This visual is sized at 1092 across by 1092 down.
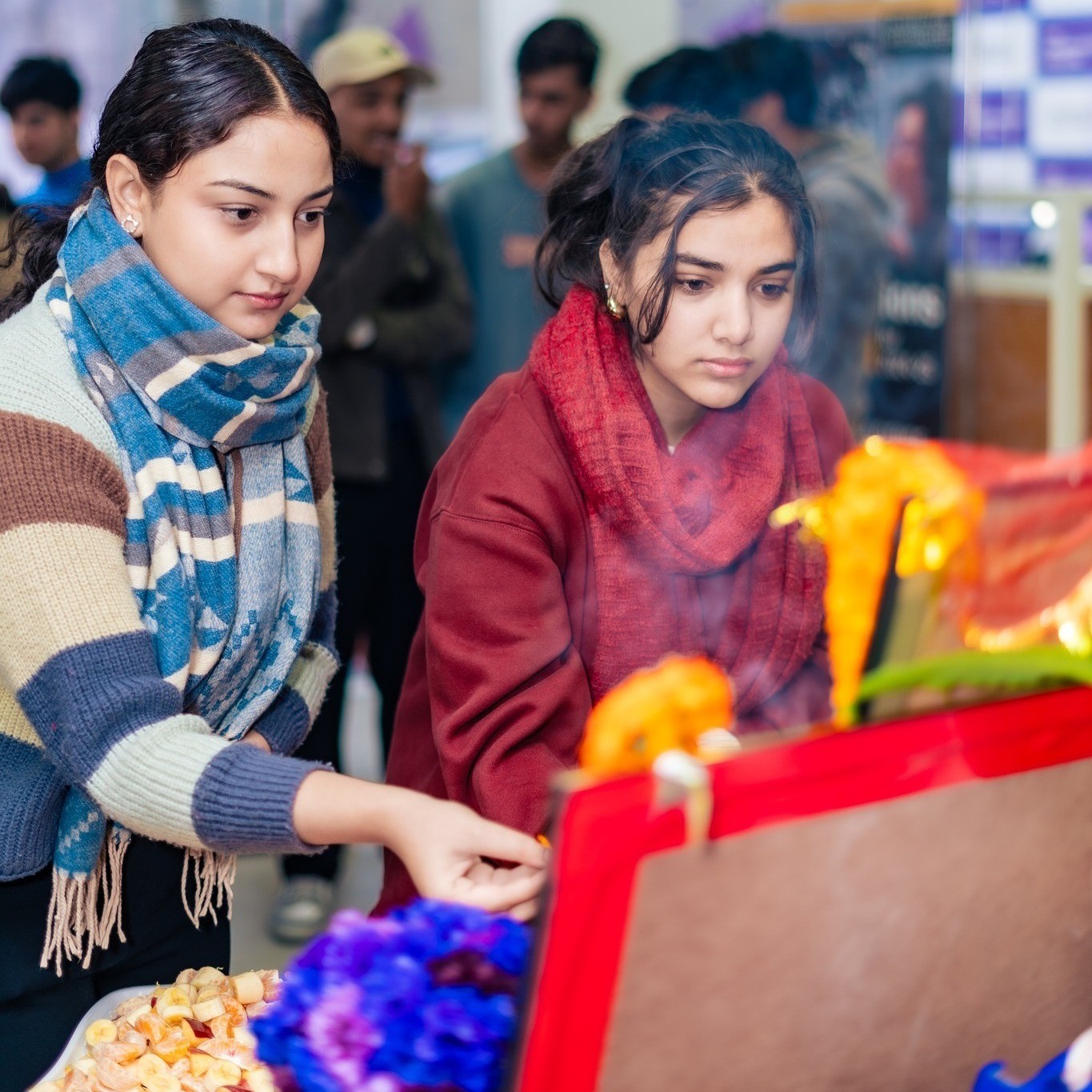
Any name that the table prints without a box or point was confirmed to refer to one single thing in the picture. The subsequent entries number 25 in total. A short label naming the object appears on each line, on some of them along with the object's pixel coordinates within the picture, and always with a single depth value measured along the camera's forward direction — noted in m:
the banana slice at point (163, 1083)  1.87
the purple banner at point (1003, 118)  7.10
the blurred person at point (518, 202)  4.14
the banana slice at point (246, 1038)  1.92
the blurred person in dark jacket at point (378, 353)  3.51
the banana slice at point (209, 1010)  1.94
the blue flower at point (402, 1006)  1.58
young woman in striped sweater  1.79
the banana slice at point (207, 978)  2.00
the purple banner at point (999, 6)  6.85
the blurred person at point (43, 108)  3.52
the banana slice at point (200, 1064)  1.89
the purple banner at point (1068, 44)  6.79
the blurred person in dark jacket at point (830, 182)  3.76
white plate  1.92
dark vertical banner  5.57
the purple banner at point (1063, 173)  7.06
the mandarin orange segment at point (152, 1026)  1.92
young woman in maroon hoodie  1.98
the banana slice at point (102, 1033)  1.92
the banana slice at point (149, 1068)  1.88
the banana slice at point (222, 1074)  1.88
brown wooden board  1.54
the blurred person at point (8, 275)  2.08
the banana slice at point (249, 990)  1.97
